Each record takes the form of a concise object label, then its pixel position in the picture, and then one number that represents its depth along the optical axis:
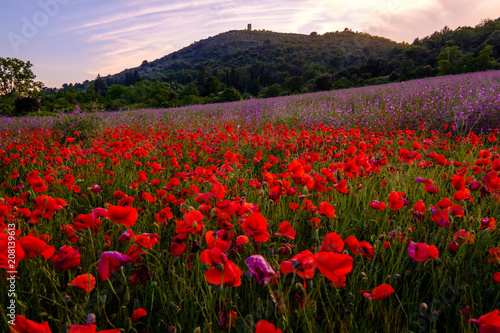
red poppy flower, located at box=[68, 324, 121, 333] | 0.63
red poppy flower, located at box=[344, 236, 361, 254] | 1.05
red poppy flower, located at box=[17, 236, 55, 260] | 0.79
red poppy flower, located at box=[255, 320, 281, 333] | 0.70
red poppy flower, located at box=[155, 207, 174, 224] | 1.36
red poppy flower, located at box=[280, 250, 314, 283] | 0.74
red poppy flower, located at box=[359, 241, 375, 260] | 1.11
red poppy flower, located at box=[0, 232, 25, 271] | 0.72
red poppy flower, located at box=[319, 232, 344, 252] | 0.84
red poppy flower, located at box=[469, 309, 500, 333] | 0.64
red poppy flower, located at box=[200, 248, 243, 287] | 0.74
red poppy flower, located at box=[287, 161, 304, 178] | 1.64
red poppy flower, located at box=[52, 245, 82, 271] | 0.90
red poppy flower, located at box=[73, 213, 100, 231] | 1.06
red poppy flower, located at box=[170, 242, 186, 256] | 1.11
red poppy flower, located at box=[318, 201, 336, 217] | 1.29
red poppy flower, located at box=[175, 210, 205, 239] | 1.04
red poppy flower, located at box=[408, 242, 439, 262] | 1.00
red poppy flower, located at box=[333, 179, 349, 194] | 1.62
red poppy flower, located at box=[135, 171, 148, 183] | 1.91
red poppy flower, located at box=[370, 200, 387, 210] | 1.45
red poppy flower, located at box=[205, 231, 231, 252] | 0.83
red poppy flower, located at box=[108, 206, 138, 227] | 0.94
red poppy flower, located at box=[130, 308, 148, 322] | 0.91
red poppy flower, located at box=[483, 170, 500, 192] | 1.52
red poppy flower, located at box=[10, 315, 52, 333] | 0.60
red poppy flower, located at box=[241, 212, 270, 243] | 0.94
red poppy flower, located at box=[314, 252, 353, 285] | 0.71
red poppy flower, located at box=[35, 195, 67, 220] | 1.25
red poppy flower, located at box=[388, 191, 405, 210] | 1.32
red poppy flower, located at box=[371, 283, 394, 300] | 0.95
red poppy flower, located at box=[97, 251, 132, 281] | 0.82
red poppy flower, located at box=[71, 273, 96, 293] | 0.87
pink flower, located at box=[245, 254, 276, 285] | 0.75
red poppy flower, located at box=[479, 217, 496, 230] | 1.36
